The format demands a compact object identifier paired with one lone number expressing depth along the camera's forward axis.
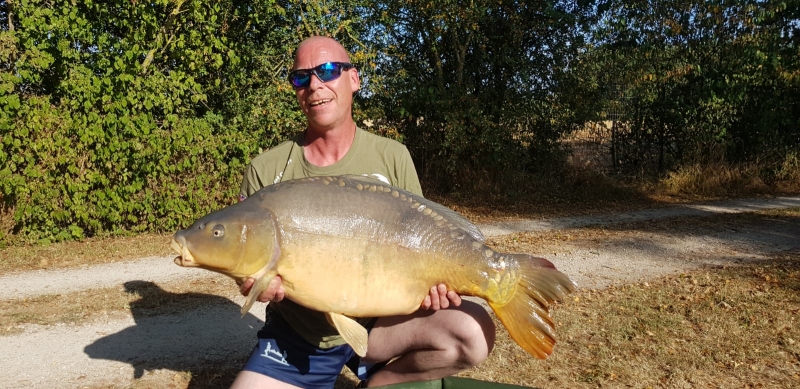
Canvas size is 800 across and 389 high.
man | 3.03
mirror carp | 2.45
